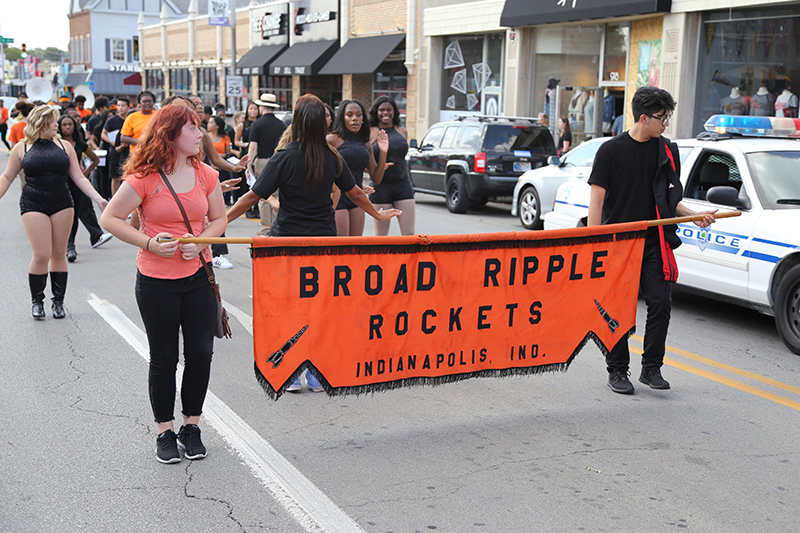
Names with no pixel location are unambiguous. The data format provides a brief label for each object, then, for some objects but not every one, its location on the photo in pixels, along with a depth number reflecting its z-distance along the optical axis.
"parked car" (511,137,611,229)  13.23
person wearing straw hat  11.46
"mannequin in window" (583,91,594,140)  23.27
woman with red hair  4.29
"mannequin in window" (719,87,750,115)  18.88
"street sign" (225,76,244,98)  30.86
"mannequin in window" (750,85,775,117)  18.19
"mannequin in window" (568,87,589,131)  23.64
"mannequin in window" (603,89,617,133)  22.58
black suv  16.34
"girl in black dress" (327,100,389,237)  7.01
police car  6.99
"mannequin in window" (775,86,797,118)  17.59
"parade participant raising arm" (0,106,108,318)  7.62
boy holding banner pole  5.67
